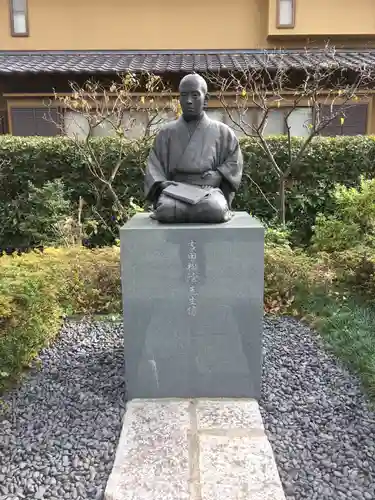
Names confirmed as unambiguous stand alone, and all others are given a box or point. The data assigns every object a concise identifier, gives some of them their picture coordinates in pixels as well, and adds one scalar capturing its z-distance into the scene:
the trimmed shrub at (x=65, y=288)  3.55
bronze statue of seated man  3.45
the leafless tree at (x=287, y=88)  8.02
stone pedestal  3.21
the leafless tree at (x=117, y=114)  8.01
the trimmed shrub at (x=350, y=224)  6.70
